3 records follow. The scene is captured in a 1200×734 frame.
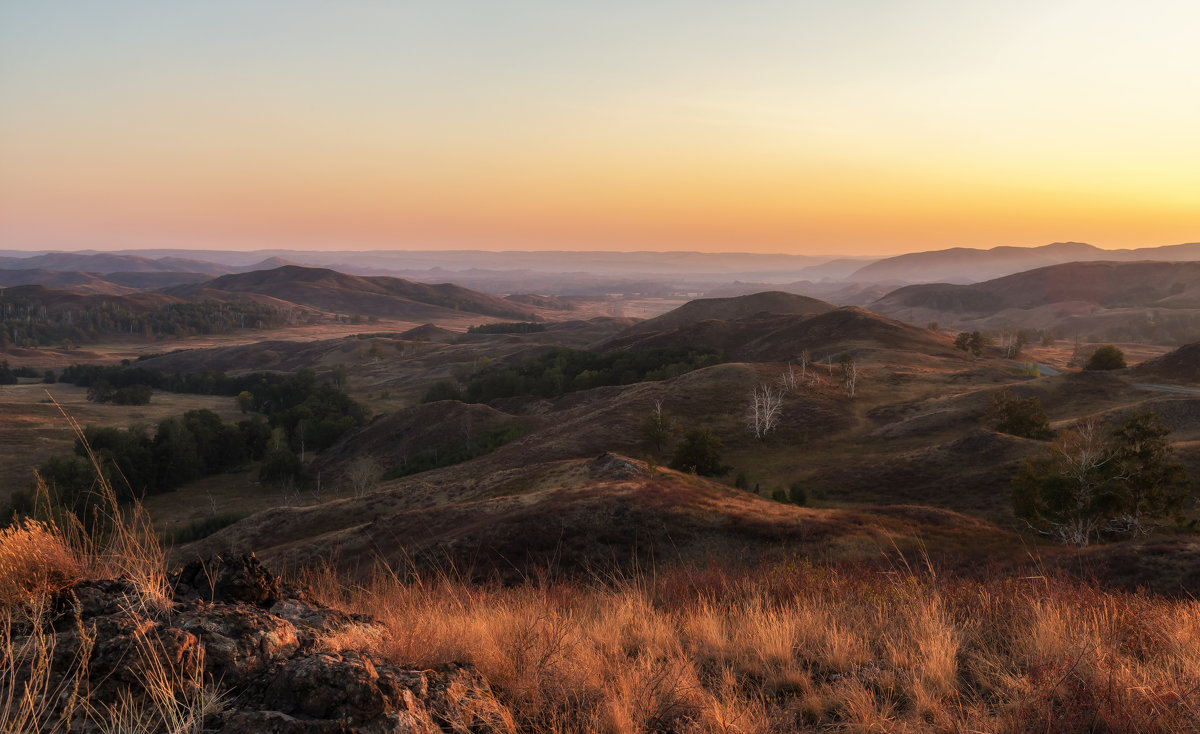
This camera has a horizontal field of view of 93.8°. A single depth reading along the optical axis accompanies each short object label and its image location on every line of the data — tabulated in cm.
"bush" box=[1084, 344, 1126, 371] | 7588
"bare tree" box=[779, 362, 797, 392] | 7307
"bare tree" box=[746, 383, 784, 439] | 6231
